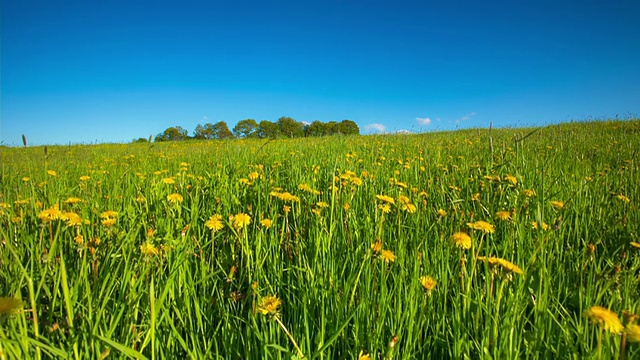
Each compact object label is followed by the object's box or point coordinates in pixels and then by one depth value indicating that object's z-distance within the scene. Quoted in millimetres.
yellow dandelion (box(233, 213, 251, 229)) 1199
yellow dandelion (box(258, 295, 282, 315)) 773
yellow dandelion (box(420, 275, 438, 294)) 887
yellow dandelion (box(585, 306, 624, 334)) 648
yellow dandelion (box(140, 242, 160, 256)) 963
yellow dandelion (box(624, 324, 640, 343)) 603
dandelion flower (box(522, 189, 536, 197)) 1824
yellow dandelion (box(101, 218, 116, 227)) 1162
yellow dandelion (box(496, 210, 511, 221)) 1402
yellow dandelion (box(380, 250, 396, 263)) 1071
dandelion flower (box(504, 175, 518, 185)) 1962
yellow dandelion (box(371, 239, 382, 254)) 1022
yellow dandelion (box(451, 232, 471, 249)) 1092
